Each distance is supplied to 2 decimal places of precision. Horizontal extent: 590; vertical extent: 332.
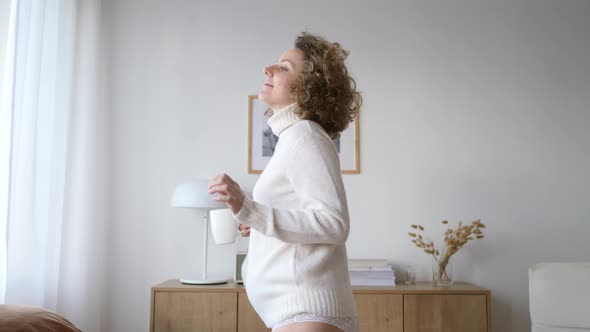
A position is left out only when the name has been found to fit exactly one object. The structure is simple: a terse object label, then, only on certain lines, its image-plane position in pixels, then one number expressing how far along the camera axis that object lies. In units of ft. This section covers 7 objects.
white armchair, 6.96
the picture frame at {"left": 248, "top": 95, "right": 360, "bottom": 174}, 10.48
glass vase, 9.57
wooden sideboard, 8.84
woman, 3.67
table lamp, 9.30
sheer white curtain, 7.86
